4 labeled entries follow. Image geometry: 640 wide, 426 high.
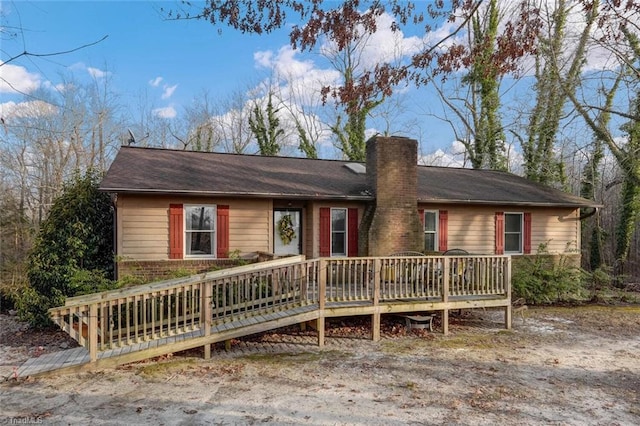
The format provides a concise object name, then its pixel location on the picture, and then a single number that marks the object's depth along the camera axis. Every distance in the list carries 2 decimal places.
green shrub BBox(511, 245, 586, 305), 10.80
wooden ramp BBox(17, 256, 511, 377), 5.86
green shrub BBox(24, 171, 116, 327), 8.51
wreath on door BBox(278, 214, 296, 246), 10.86
